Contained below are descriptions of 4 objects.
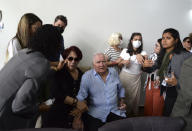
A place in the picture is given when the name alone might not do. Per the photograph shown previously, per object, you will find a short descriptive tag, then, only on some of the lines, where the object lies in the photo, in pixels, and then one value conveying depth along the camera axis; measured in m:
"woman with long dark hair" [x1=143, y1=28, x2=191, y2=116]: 1.80
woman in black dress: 1.80
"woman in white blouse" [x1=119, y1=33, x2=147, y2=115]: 2.71
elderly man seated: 1.93
